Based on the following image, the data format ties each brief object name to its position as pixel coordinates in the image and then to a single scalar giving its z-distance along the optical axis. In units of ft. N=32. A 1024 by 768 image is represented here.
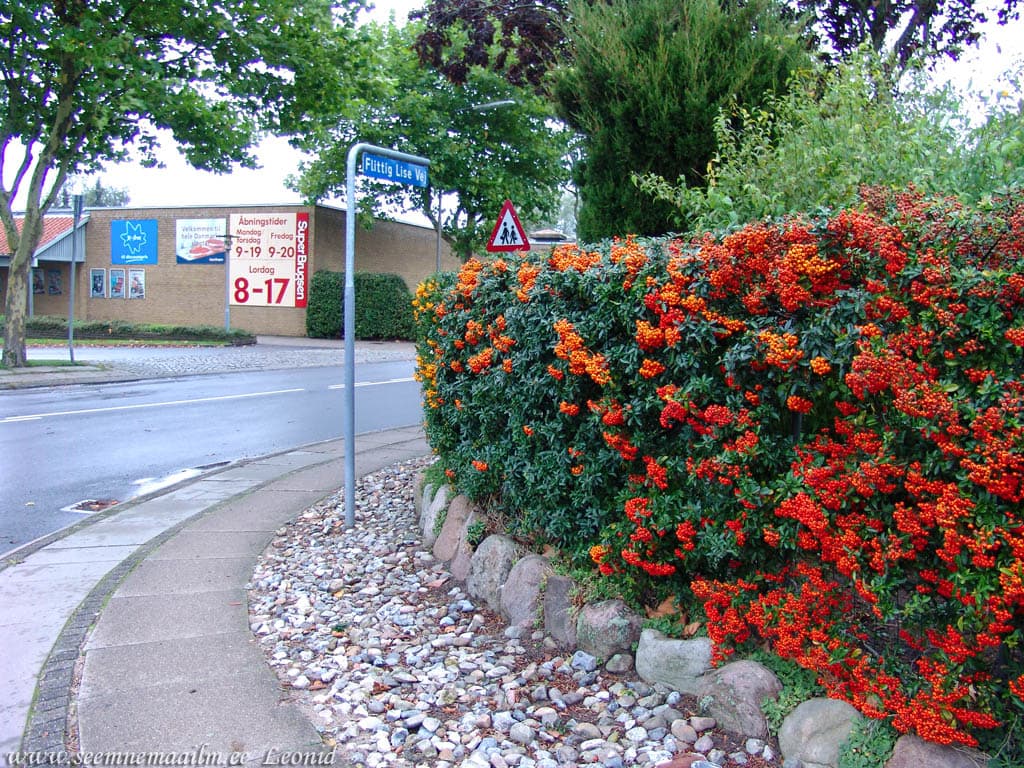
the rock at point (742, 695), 11.07
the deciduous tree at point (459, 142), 104.83
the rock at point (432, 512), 20.22
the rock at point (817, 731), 10.08
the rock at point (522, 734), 11.93
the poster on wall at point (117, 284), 126.21
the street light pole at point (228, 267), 103.55
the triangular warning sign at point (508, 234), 28.66
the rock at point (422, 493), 21.40
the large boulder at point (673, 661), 12.16
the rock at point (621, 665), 13.25
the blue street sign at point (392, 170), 22.38
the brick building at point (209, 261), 114.32
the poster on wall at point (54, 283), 132.57
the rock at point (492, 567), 16.46
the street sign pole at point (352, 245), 21.50
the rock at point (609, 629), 13.38
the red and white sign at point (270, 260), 113.29
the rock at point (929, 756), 9.08
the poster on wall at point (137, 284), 124.67
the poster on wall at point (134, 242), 123.13
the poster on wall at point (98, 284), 127.66
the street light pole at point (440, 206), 113.15
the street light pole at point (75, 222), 64.18
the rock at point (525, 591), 15.24
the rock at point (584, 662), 13.48
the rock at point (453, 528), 18.85
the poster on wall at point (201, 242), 118.15
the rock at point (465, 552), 17.87
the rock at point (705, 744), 11.15
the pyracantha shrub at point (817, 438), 8.72
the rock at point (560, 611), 14.29
